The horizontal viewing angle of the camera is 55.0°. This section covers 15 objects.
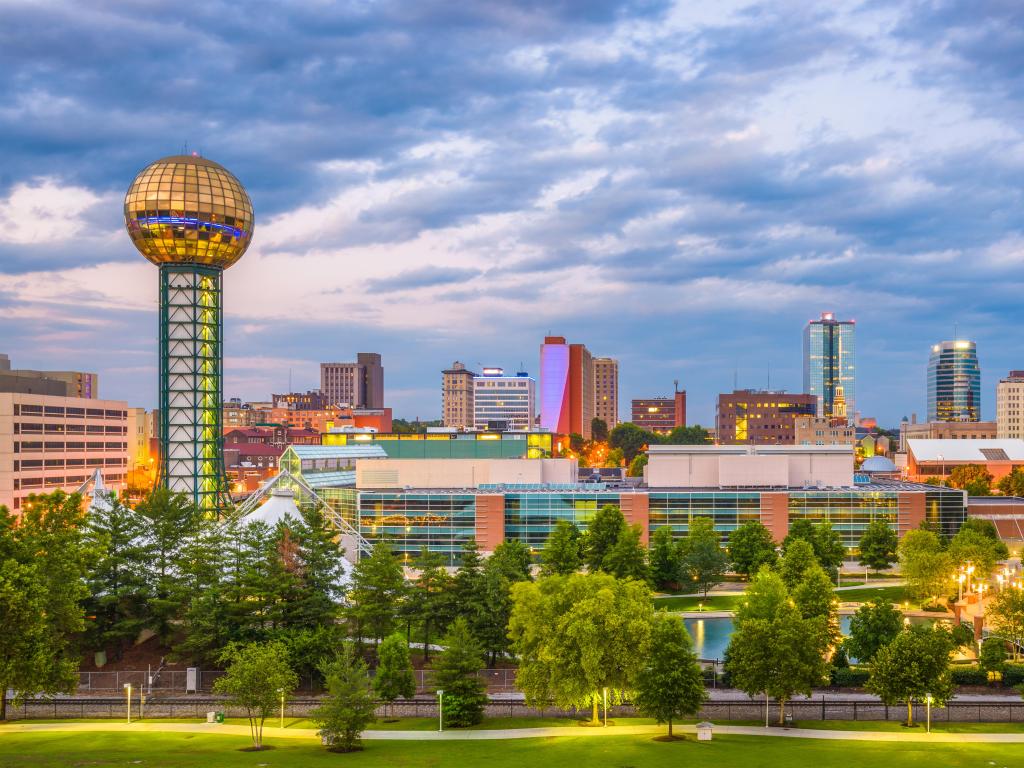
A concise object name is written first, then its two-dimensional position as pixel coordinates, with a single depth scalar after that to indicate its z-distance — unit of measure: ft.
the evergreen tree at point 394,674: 169.27
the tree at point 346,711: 146.20
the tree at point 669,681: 153.58
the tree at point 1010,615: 195.11
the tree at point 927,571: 251.39
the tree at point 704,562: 279.28
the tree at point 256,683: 151.84
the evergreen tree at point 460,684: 160.76
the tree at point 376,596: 198.80
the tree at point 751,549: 297.94
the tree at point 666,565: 293.43
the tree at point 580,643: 157.79
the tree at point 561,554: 269.03
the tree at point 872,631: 191.11
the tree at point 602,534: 291.24
